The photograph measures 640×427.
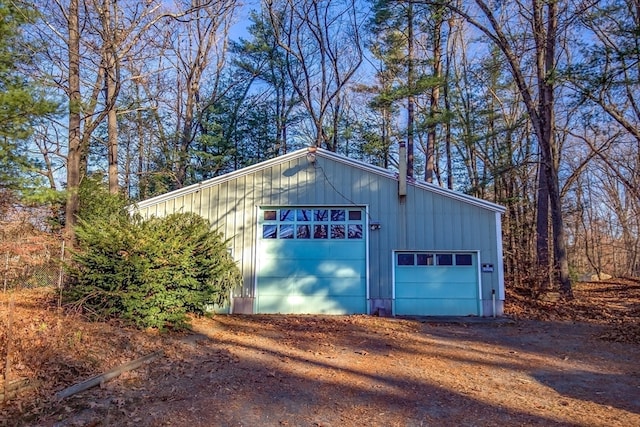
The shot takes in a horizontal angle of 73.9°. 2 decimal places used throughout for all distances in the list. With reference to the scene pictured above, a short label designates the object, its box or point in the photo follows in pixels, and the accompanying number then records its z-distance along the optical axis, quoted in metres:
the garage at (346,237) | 11.31
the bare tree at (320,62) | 19.95
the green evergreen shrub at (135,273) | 7.39
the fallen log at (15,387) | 4.23
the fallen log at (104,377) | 4.54
